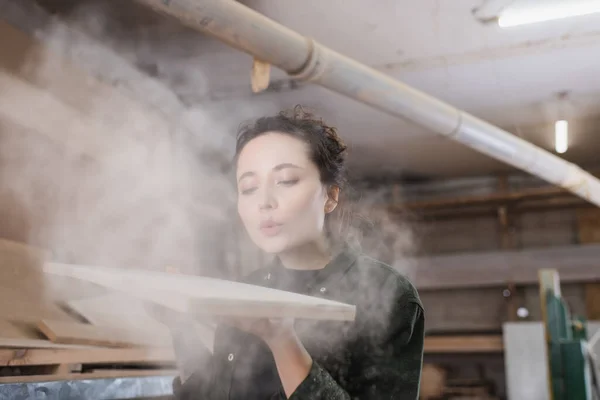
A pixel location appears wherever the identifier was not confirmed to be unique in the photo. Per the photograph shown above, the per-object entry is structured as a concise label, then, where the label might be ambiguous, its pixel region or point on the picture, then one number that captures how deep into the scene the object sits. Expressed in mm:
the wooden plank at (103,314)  2424
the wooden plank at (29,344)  2117
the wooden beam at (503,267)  6223
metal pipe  2072
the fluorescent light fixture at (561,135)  5086
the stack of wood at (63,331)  2182
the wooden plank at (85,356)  2102
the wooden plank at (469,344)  5805
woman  1064
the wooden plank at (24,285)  2463
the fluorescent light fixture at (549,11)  3275
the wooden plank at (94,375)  1980
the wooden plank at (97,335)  2369
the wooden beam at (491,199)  6309
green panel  3605
